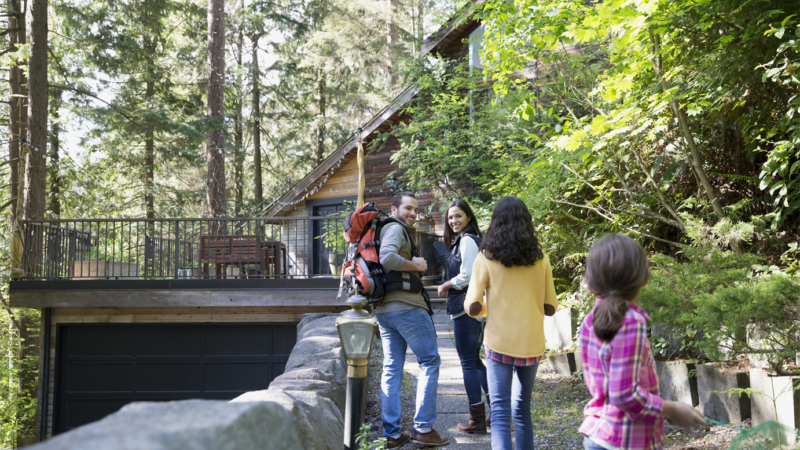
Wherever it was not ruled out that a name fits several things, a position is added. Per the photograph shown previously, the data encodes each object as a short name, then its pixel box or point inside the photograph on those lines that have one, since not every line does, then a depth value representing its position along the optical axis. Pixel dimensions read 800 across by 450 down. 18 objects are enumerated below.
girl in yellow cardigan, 2.95
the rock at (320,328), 6.23
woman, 3.83
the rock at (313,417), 2.78
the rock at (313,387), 3.64
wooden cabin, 9.49
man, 3.69
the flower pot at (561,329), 6.52
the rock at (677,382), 4.37
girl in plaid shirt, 1.85
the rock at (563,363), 6.10
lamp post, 2.95
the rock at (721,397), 3.84
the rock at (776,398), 3.42
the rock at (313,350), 4.90
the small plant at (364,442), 3.10
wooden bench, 9.77
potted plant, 10.62
